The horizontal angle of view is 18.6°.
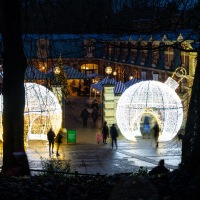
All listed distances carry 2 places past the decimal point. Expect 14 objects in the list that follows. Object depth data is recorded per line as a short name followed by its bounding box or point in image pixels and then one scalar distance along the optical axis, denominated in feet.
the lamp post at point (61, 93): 102.76
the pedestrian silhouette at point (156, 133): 92.94
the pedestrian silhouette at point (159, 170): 42.65
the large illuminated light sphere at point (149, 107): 96.22
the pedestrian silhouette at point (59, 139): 86.47
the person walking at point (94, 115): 123.24
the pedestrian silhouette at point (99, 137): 97.40
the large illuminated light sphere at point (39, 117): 95.91
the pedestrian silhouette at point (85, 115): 116.60
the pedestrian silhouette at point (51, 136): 87.61
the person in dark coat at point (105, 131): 96.32
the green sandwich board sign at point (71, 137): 96.43
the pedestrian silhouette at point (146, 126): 103.50
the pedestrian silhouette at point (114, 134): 92.17
